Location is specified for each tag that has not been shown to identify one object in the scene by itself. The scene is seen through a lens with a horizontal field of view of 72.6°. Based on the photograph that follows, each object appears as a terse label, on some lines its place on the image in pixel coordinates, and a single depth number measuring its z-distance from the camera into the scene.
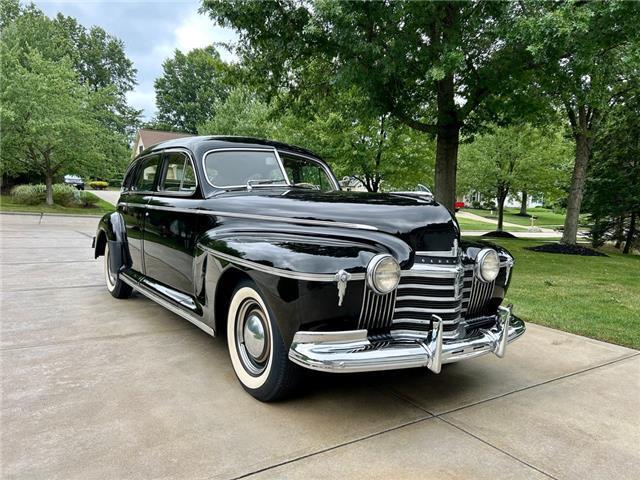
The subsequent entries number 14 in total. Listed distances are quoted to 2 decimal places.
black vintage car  2.56
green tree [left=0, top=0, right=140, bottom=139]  49.06
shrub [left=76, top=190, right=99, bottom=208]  21.72
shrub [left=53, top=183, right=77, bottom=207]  21.38
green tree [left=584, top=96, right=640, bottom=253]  15.06
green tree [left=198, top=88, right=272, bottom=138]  22.03
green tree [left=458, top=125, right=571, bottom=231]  17.56
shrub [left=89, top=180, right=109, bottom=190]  46.97
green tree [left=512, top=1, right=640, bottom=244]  6.24
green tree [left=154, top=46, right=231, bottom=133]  55.66
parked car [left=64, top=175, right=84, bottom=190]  41.34
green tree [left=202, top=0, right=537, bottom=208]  7.46
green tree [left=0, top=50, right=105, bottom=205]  17.34
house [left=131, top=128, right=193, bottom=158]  39.91
